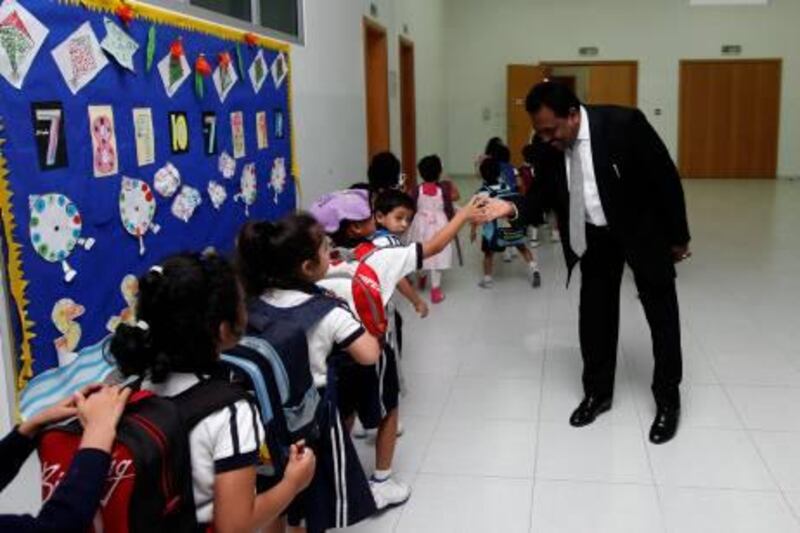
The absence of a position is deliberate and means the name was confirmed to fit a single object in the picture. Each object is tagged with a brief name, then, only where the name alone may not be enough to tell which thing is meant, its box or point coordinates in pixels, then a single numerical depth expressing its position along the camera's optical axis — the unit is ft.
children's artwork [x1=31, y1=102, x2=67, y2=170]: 6.66
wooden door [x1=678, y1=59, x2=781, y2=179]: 40.86
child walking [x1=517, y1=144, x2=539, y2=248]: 21.23
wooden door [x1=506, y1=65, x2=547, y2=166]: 40.60
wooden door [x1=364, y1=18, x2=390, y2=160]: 23.44
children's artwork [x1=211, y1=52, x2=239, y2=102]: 10.55
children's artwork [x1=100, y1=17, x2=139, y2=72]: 7.76
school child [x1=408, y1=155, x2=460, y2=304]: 17.29
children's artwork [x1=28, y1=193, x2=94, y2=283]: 6.59
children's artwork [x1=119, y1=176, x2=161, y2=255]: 8.04
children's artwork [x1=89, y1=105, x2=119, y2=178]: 7.50
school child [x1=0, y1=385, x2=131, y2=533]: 3.24
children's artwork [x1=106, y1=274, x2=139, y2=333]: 8.03
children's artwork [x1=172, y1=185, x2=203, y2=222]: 9.28
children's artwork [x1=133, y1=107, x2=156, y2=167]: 8.34
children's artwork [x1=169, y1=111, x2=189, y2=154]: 9.18
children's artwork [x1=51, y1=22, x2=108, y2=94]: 7.06
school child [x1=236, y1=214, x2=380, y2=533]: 5.98
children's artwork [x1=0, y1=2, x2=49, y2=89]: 6.24
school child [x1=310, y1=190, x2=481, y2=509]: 7.08
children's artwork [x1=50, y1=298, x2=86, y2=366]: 6.95
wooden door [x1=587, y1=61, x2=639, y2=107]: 41.57
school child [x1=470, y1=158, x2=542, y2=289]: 18.20
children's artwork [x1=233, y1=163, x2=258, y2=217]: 11.42
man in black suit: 9.11
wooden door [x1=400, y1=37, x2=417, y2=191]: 30.40
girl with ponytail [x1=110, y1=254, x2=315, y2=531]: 3.95
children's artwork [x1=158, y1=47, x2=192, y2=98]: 9.00
